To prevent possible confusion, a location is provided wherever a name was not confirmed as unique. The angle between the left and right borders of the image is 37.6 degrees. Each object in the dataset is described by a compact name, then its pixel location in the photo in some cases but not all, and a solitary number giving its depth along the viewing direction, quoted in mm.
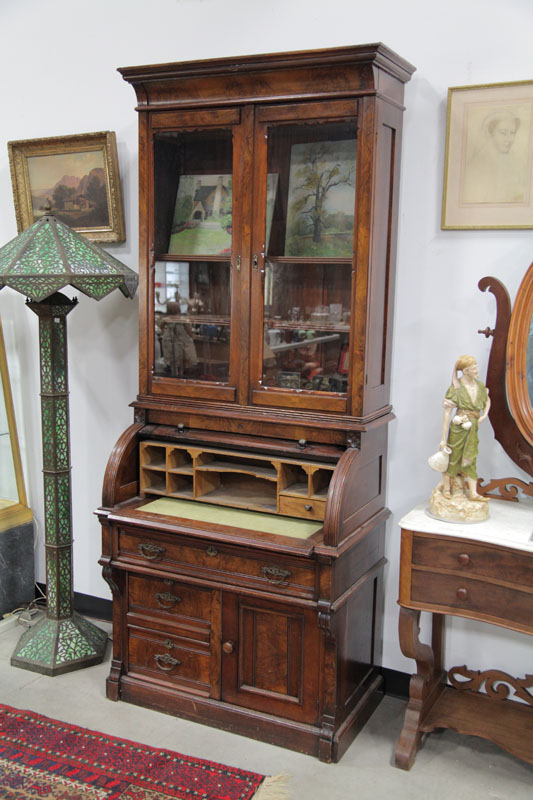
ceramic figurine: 2629
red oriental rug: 2592
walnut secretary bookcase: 2719
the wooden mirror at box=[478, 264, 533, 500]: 2703
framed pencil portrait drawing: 2750
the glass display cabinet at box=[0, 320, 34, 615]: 3916
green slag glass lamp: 3006
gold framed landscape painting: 3508
